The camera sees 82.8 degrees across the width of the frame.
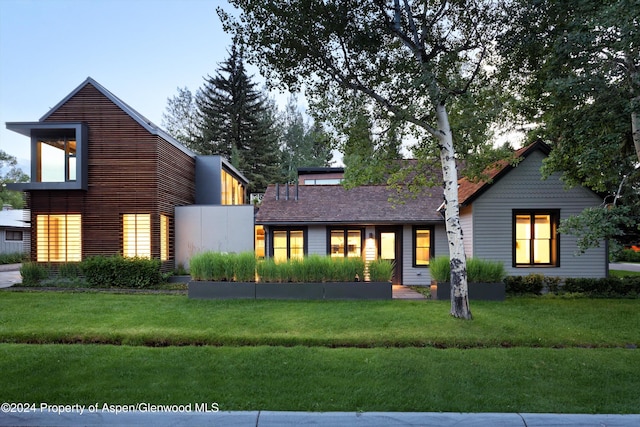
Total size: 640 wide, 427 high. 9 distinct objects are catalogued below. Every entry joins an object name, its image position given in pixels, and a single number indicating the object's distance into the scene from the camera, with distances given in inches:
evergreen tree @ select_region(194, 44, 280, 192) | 1417.3
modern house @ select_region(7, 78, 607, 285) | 555.2
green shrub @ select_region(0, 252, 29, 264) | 1003.9
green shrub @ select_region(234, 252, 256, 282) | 407.5
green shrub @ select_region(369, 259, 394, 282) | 404.2
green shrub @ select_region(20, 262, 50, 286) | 511.8
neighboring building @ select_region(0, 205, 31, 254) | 1122.7
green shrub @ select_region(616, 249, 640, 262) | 1146.0
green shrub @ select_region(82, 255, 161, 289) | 502.3
